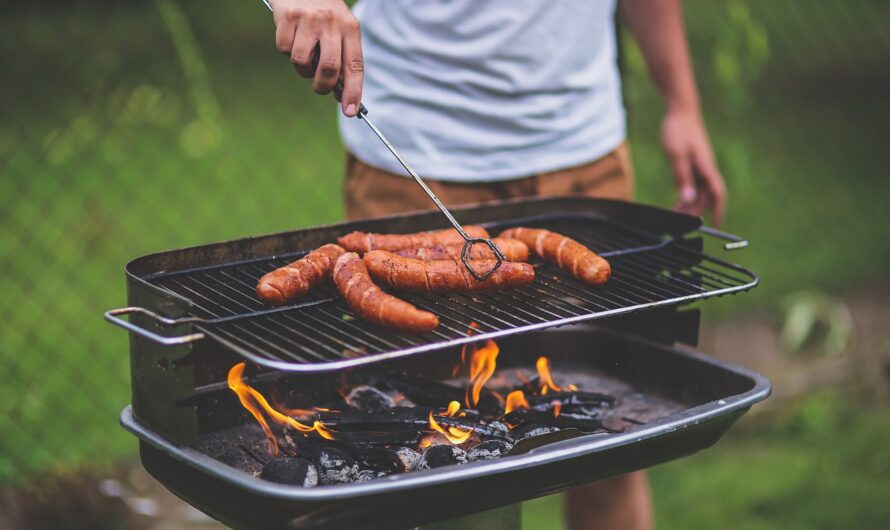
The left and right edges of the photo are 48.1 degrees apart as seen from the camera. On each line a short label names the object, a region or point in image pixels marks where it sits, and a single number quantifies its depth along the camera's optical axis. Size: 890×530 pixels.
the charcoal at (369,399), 2.49
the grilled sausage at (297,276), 2.13
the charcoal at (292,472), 2.01
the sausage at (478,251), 2.38
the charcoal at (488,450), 2.13
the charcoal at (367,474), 2.09
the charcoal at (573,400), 2.50
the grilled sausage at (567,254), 2.32
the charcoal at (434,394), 2.50
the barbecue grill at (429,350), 1.87
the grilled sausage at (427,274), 2.21
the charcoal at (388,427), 2.24
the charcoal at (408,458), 2.12
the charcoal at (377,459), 2.15
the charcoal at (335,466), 2.08
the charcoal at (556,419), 2.34
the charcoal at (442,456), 2.10
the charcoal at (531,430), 2.26
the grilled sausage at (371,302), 2.01
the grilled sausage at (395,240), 2.42
